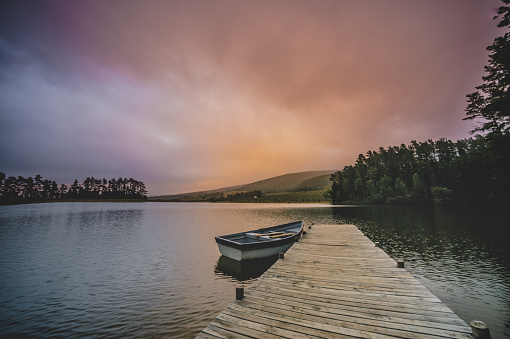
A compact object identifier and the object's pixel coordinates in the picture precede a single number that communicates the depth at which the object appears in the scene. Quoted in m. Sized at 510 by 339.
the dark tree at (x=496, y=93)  19.66
